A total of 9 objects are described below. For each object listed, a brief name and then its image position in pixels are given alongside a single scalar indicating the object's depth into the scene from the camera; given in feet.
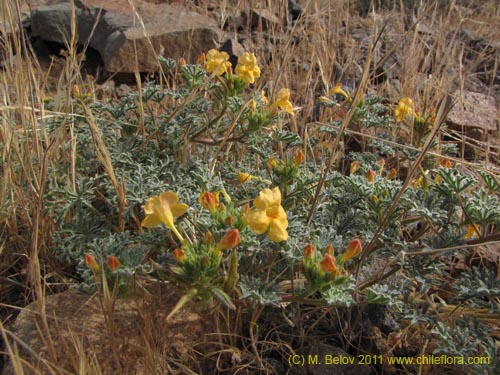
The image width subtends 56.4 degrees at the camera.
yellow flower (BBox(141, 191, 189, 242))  1.04
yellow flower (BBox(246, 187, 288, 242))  1.02
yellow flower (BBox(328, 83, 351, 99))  2.01
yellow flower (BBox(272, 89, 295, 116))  1.61
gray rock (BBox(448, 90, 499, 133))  2.47
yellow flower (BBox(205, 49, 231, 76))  1.50
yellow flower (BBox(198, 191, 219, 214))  1.09
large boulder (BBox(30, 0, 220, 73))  3.19
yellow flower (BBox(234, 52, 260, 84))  1.52
